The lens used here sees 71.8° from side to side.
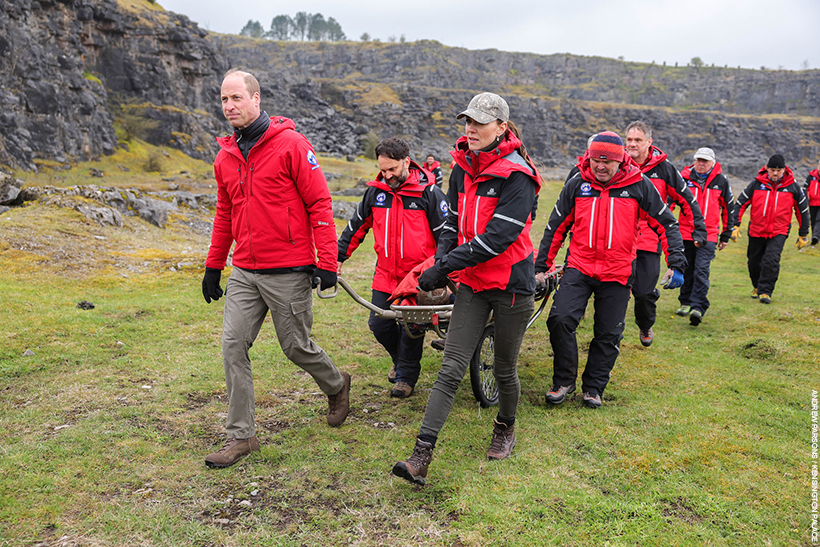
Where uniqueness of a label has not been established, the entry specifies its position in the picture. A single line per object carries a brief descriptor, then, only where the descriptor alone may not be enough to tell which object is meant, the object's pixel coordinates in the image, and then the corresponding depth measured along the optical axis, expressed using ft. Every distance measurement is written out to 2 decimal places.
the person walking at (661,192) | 21.57
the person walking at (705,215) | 29.76
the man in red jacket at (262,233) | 13.15
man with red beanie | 17.04
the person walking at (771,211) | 32.94
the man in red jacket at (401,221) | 17.61
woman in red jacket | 12.06
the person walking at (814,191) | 46.80
